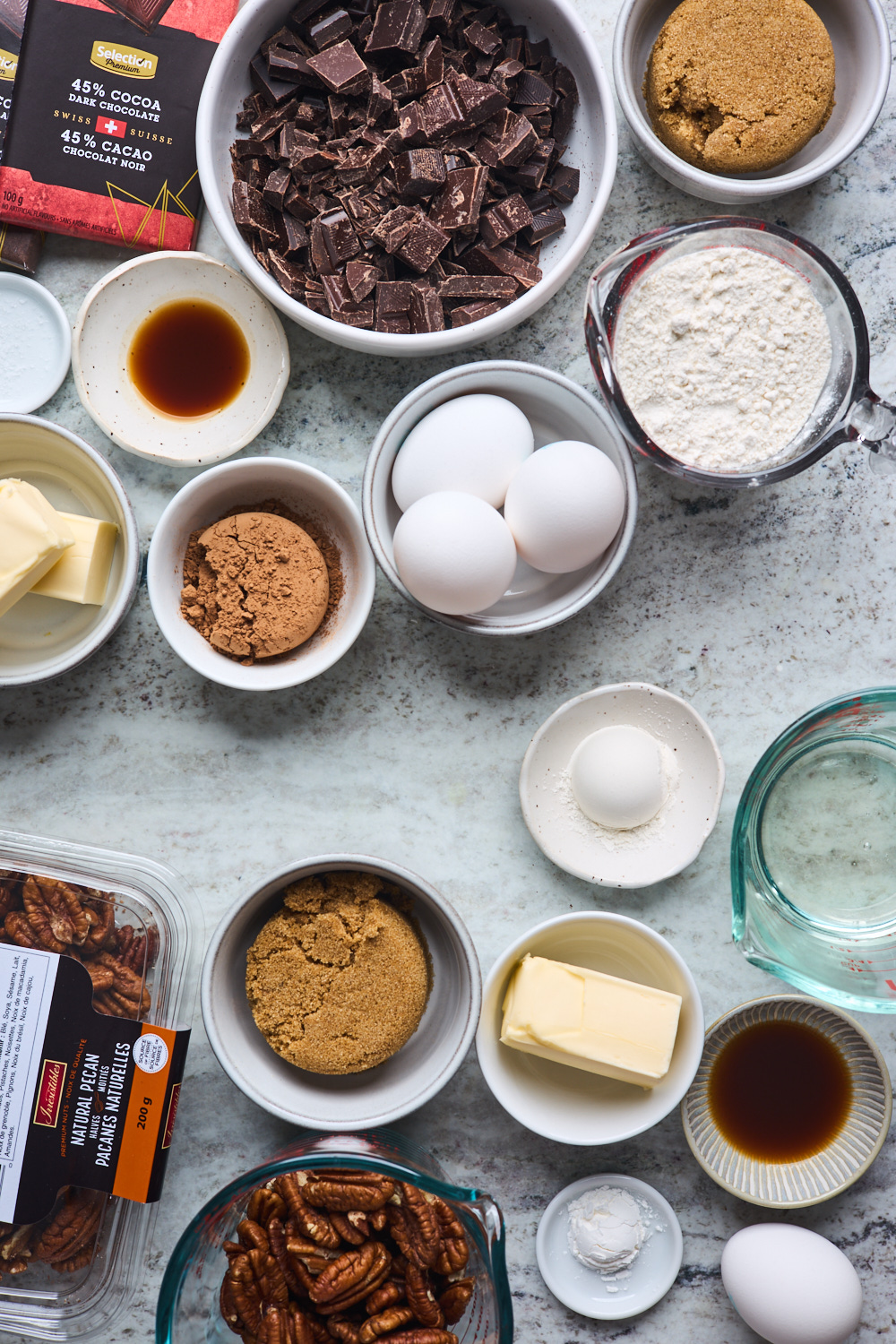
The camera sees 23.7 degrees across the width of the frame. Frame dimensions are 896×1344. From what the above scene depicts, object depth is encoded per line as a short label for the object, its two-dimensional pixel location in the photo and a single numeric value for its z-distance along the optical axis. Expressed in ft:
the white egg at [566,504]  2.59
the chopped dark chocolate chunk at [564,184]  2.71
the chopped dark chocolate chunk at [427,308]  2.66
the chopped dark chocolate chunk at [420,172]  2.65
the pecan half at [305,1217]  2.54
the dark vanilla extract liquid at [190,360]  2.79
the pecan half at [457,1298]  2.53
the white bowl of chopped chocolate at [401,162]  2.66
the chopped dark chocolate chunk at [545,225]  2.69
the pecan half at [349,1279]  2.52
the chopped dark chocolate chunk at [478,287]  2.67
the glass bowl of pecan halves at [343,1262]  2.53
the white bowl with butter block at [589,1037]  2.64
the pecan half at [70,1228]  2.64
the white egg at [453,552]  2.58
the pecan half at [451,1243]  2.54
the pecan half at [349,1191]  2.55
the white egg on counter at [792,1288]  2.66
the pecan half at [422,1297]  2.53
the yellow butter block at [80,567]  2.69
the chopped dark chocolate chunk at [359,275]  2.67
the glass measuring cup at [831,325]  2.63
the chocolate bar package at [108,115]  2.74
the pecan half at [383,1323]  2.51
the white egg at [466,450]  2.65
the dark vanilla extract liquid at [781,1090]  2.75
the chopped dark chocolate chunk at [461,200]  2.66
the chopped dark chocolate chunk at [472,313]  2.68
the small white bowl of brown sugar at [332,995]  2.63
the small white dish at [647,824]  2.73
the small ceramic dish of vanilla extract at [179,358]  2.75
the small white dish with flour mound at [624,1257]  2.73
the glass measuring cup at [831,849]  2.62
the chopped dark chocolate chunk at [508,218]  2.67
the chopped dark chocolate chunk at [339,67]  2.65
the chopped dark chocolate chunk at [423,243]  2.66
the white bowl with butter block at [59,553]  2.64
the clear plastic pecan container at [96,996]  2.64
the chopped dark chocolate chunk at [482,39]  2.67
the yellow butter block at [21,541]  2.64
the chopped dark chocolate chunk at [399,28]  2.66
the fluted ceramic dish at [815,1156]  2.72
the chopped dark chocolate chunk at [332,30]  2.68
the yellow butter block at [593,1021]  2.64
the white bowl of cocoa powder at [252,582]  2.68
